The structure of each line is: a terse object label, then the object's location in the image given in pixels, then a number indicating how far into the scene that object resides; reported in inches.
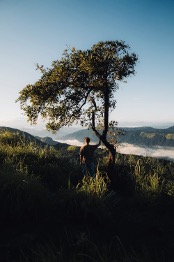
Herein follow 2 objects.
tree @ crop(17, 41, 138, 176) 419.3
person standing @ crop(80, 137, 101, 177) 422.4
